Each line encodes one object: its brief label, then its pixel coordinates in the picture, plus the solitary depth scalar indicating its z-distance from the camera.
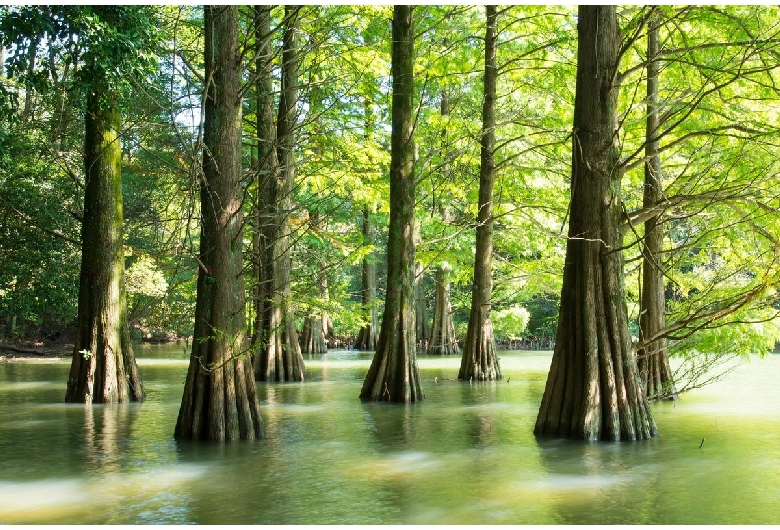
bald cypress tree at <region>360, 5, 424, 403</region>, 12.13
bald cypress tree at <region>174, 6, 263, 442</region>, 8.15
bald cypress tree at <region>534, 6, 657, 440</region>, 8.33
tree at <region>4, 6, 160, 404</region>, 11.66
